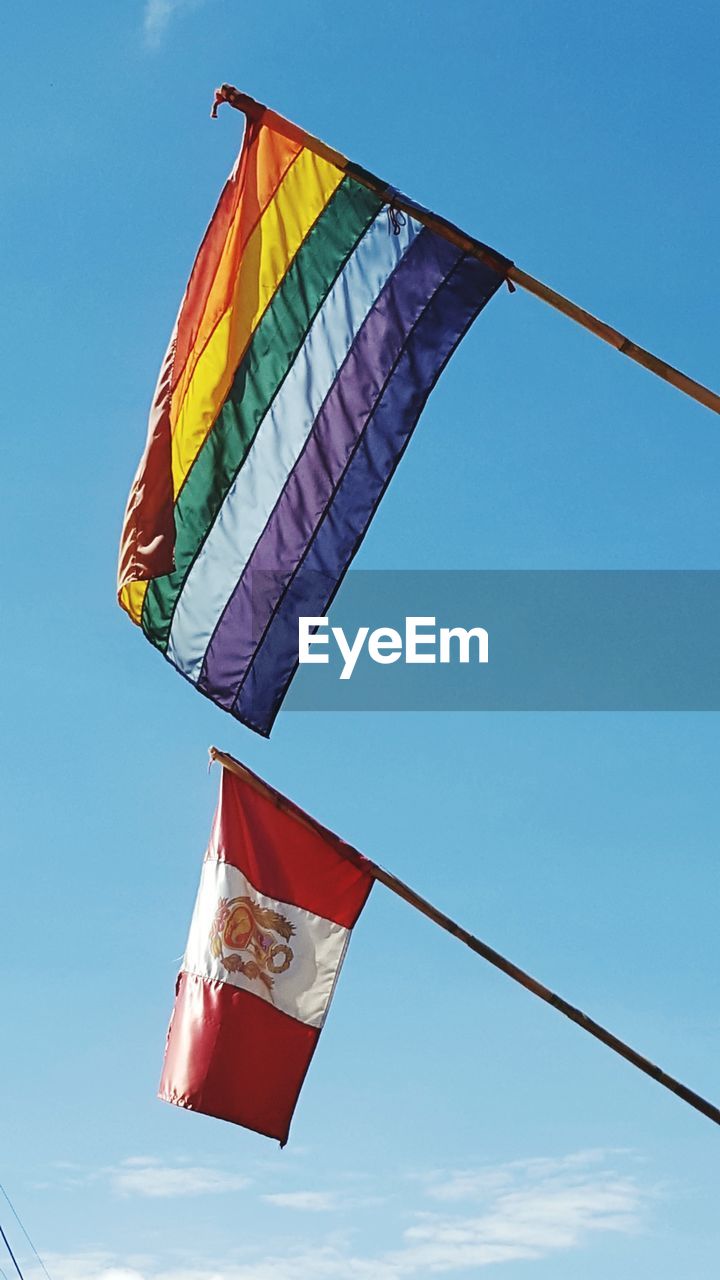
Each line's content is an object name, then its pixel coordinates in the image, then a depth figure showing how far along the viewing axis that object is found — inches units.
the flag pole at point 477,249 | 407.5
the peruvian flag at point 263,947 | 577.9
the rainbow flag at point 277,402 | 485.1
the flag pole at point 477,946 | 543.2
